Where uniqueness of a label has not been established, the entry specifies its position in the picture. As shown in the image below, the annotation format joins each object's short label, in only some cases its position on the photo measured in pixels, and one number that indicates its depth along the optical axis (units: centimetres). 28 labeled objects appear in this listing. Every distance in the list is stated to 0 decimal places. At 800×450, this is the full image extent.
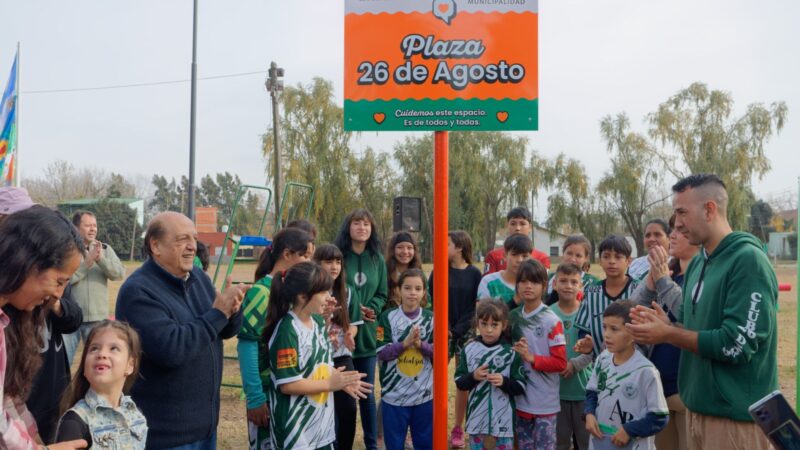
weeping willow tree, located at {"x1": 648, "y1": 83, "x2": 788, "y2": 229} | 3184
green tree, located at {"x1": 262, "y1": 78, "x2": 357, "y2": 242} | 2972
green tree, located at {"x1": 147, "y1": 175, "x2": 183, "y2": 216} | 9292
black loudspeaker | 868
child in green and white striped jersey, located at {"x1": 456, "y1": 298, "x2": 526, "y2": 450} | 459
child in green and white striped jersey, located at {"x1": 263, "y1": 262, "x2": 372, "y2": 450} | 370
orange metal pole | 414
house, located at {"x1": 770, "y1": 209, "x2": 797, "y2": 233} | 5561
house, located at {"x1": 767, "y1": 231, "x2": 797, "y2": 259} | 5438
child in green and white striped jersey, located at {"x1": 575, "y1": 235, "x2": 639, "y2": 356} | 480
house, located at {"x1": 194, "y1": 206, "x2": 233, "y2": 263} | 5503
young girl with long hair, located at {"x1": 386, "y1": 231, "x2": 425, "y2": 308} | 586
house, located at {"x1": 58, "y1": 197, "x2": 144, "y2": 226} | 5056
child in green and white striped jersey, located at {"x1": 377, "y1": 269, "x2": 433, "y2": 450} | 509
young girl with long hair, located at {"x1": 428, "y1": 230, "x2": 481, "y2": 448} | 575
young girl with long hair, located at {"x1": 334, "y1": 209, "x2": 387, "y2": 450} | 543
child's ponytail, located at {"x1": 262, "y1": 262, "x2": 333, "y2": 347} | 387
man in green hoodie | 307
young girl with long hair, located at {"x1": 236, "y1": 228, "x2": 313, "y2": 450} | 409
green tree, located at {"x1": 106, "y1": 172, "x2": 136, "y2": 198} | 6569
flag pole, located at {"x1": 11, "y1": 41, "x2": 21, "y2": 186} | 868
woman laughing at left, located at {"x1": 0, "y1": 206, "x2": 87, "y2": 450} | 210
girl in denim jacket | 276
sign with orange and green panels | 400
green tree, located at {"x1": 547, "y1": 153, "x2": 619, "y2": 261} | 3569
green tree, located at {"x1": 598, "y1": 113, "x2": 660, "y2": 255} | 3438
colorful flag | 859
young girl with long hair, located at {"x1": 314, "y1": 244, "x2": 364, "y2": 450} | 488
